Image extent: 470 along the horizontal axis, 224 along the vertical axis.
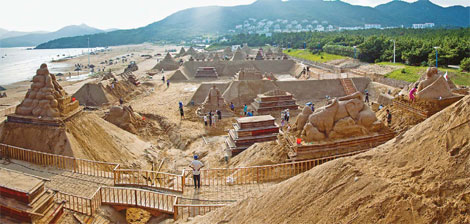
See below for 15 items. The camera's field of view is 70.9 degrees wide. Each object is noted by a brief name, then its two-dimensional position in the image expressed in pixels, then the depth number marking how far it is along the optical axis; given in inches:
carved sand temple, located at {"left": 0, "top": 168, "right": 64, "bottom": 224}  302.4
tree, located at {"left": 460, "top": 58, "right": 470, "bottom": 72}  1249.1
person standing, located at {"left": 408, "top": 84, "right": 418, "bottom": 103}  560.7
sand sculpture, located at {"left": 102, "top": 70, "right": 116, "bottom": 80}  1340.7
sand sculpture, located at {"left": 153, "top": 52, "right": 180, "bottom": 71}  2053.4
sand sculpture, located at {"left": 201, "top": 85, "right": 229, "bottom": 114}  950.4
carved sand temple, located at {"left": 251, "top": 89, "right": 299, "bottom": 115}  952.3
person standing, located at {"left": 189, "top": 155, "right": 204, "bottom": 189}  415.2
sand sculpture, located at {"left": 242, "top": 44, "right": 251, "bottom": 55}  2808.6
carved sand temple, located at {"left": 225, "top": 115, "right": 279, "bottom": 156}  621.0
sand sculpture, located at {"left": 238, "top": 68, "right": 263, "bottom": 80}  1282.0
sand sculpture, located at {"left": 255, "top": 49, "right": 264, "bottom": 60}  1956.2
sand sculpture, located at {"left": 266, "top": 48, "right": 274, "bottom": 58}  2142.7
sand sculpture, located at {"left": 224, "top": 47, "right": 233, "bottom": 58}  2633.4
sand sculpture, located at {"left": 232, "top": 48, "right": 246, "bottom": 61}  2059.5
